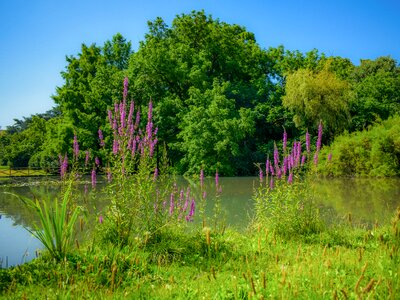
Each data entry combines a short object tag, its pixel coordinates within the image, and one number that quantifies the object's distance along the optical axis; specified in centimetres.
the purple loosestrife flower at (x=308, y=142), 614
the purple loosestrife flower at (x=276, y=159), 609
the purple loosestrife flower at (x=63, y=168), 566
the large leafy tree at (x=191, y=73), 2636
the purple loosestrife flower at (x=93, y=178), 594
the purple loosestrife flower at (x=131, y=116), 533
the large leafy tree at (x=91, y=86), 2809
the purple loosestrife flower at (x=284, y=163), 606
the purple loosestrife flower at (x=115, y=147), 532
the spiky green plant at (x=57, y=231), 412
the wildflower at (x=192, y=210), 575
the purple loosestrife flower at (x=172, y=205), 561
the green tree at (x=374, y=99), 2805
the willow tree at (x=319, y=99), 2503
